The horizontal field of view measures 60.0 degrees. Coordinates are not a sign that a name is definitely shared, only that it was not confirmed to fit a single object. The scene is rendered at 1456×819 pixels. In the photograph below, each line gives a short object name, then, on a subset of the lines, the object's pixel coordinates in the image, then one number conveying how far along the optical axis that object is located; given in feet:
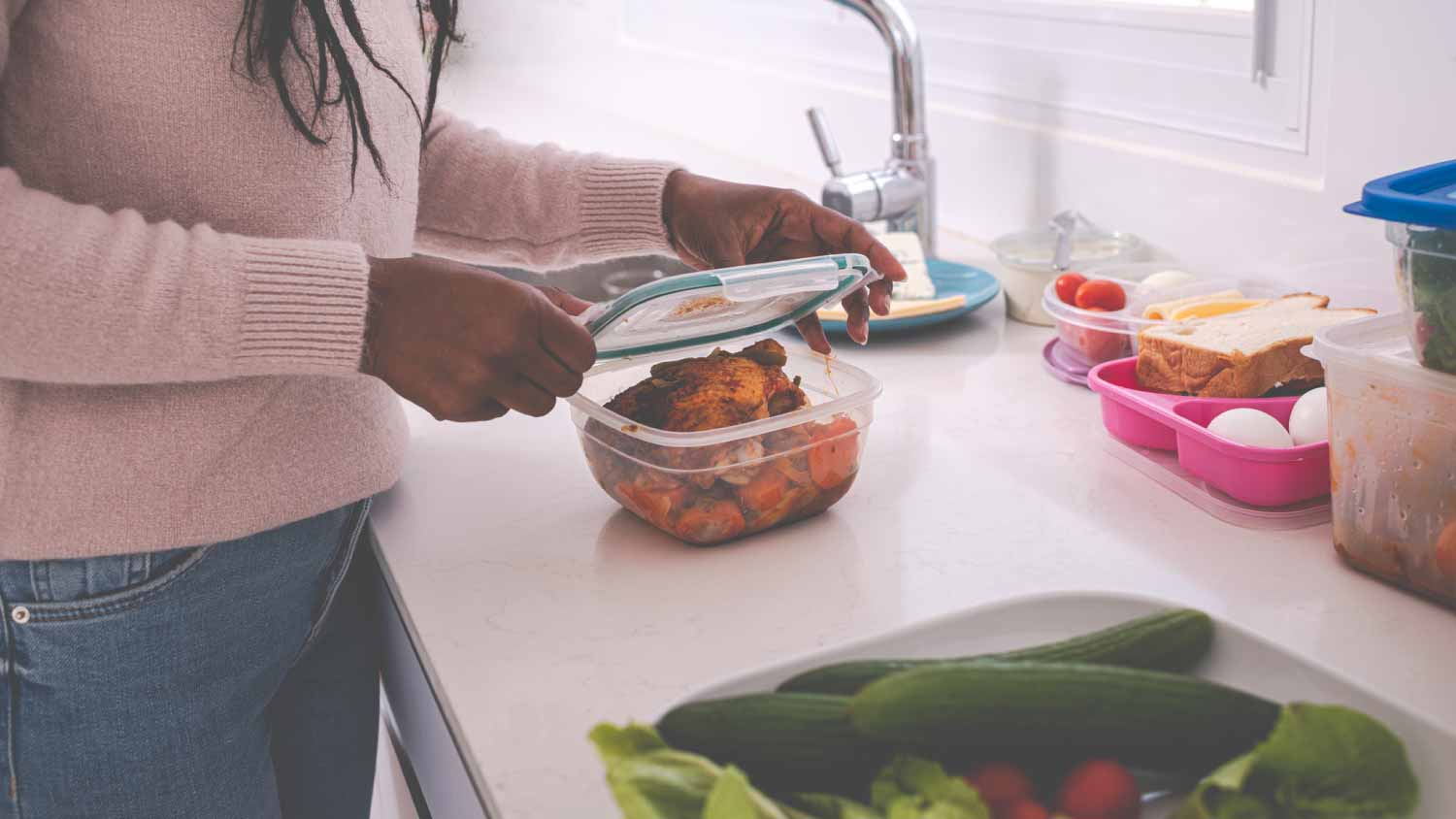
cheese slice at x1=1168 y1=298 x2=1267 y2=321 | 3.74
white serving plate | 1.83
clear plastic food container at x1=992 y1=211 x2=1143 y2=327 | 4.61
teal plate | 4.54
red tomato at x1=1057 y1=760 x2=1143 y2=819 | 1.77
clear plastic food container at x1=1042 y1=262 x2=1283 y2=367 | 3.89
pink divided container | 2.92
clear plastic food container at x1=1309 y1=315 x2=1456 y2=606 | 2.46
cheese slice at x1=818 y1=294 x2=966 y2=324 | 4.50
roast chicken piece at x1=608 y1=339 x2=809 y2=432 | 2.92
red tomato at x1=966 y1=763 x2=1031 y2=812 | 1.74
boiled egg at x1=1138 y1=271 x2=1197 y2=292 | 4.05
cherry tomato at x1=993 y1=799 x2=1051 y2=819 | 1.71
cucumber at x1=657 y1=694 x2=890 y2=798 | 1.81
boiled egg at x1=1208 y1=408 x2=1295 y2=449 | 2.98
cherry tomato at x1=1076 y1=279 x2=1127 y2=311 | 4.00
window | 4.12
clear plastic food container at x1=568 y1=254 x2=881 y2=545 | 2.84
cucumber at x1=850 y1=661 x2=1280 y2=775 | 1.78
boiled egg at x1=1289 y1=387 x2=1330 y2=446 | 2.96
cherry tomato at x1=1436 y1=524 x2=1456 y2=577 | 2.46
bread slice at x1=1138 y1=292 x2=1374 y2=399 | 3.27
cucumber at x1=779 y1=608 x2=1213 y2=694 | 1.98
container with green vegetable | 2.27
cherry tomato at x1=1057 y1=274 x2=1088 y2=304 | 4.13
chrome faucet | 5.09
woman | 2.42
